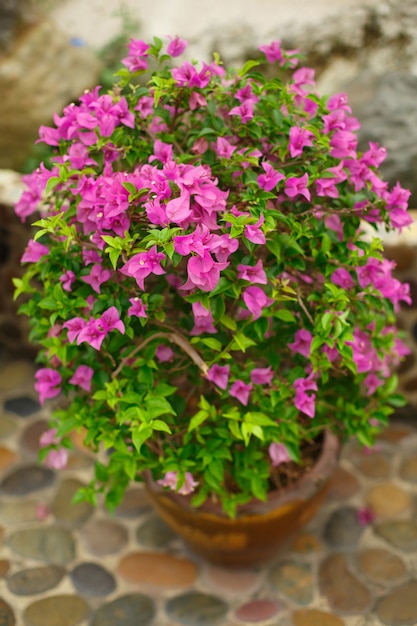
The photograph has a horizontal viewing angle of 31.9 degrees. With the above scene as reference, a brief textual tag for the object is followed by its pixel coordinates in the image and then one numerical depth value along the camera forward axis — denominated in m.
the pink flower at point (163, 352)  1.93
